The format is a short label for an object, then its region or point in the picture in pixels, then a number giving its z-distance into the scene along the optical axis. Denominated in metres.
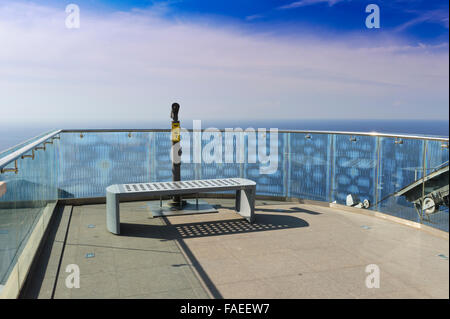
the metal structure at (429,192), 3.84
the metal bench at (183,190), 4.41
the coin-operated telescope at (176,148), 5.64
